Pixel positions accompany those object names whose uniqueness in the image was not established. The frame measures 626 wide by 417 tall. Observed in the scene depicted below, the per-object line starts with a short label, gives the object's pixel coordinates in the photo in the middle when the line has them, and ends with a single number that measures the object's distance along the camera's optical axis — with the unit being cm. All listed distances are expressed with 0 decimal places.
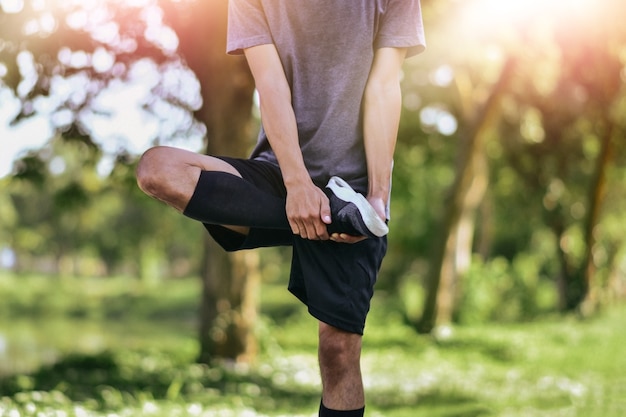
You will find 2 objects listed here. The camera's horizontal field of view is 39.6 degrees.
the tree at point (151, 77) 879
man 320
